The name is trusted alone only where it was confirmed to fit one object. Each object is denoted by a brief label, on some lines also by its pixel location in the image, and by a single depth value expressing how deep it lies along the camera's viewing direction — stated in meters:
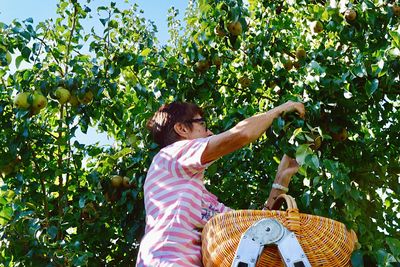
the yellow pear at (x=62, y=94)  2.76
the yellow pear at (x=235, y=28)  2.81
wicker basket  1.45
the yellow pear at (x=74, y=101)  2.83
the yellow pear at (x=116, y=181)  2.84
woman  1.67
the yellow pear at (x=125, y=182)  2.85
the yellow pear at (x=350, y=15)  2.62
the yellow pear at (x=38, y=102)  2.67
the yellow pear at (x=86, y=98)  2.83
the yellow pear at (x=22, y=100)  2.69
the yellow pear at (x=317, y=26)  3.34
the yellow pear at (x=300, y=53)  3.26
